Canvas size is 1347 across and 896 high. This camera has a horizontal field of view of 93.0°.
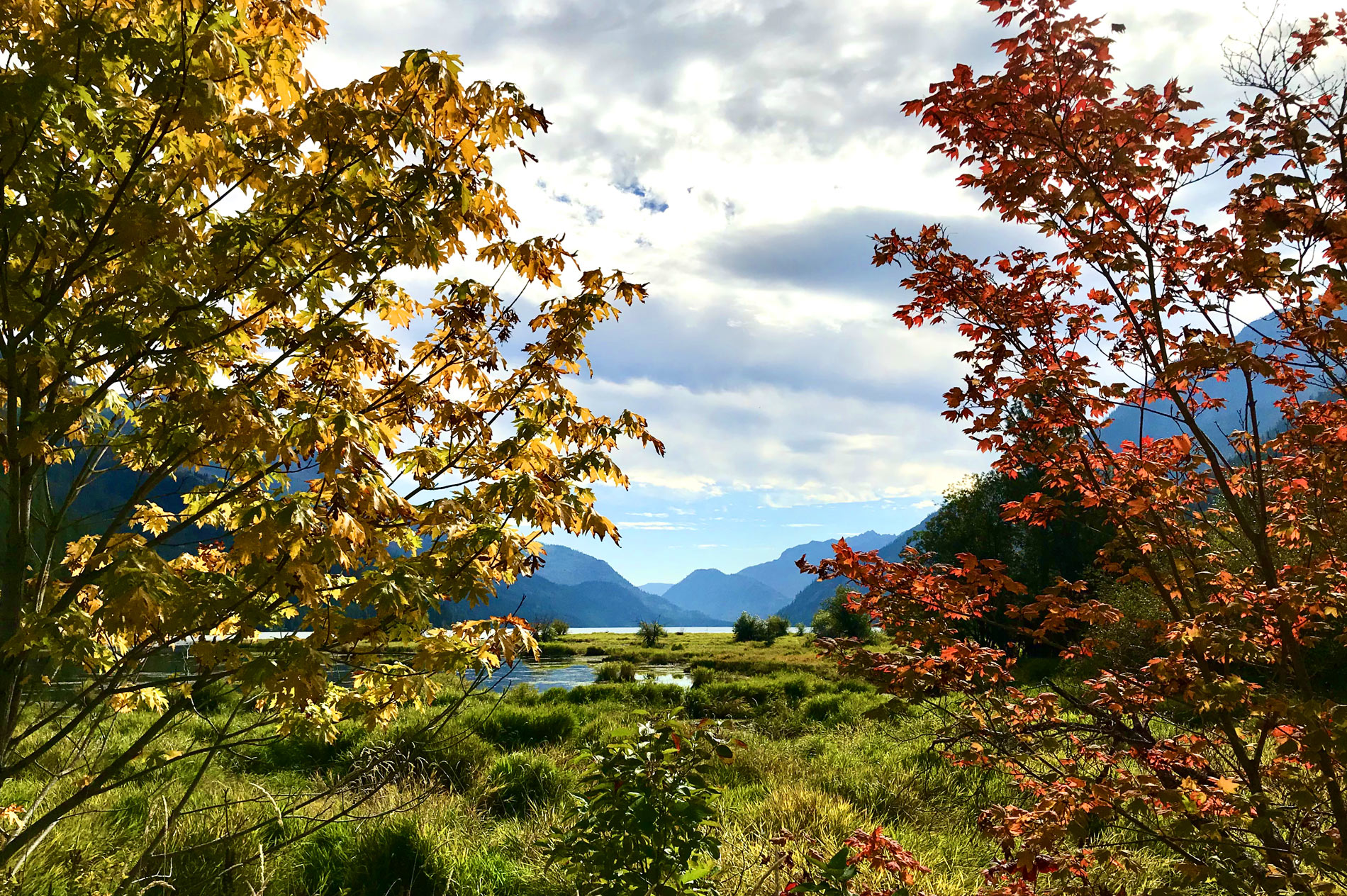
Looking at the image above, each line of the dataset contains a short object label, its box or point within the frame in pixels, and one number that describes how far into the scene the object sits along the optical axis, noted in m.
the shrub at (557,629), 54.53
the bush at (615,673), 25.03
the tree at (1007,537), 28.72
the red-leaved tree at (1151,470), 3.38
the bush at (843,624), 39.44
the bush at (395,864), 5.83
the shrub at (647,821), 3.72
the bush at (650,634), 53.91
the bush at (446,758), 9.34
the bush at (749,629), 54.09
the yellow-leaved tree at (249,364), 2.93
